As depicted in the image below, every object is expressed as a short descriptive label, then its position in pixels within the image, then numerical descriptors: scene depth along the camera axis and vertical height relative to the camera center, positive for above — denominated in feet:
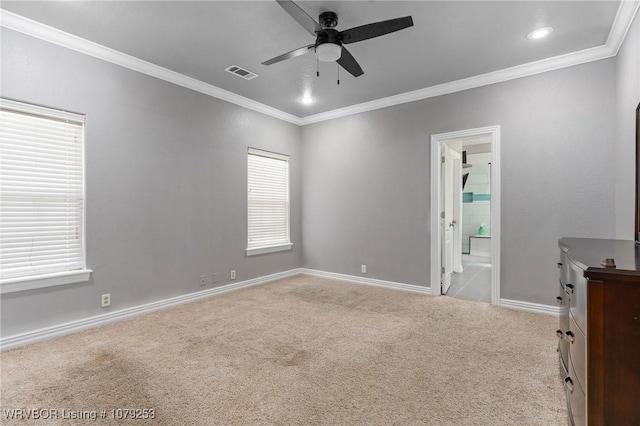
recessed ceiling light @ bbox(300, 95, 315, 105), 14.71 +5.38
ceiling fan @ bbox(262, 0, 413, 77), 7.11 +4.44
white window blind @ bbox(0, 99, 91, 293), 8.66 +0.34
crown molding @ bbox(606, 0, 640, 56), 7.78 +5.20
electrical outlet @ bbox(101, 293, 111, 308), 10.33 -3.10
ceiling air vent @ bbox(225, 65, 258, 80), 11.69 +5.38
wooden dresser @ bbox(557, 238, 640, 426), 3.89 -1.75
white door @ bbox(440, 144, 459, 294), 14.25 -0.33
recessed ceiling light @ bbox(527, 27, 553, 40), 9.13 +5.38
